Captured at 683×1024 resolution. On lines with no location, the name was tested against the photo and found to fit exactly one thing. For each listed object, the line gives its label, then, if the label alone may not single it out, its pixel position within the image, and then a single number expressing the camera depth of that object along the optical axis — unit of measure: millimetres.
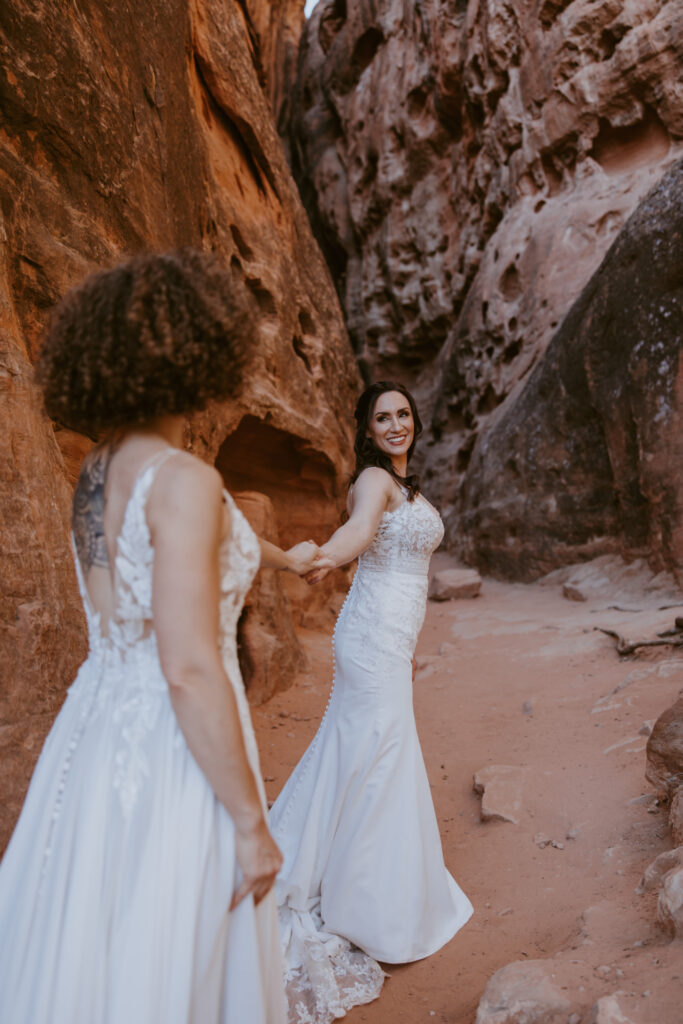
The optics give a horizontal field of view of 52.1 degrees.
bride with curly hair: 1131
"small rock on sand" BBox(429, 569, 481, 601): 9617
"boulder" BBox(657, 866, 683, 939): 1969
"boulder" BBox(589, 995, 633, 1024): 1543
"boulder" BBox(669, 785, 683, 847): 2537
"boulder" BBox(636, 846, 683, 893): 2365
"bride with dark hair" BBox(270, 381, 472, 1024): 2447
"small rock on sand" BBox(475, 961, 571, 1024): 1742
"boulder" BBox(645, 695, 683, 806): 2779
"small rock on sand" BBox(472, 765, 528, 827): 3430
